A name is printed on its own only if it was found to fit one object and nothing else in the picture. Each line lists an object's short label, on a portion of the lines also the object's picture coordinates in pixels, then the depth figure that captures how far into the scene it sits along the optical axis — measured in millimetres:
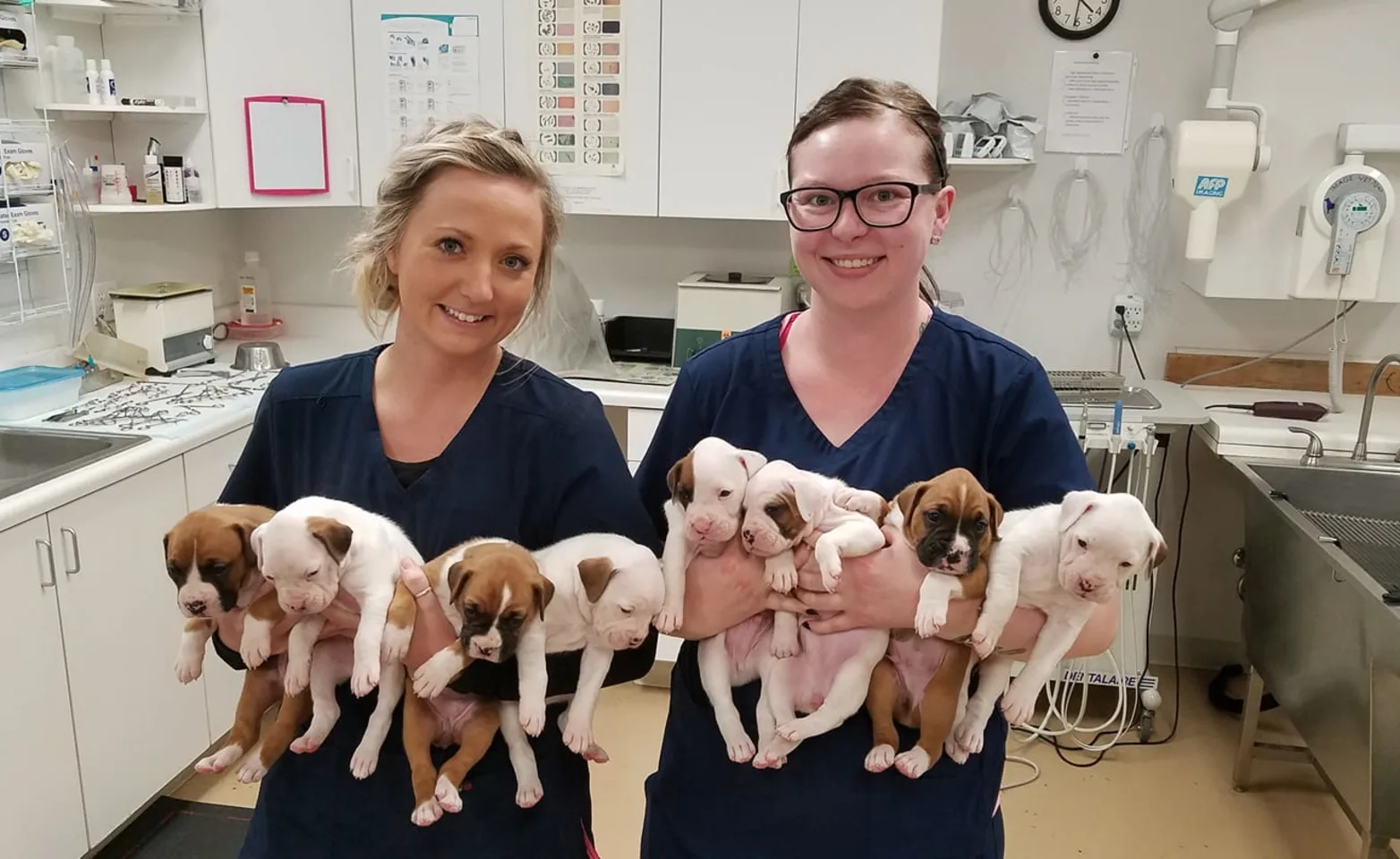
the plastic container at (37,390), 2461
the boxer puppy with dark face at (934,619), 1102
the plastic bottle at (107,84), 2818
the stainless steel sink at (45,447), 2385
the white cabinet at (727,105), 2891
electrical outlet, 3264
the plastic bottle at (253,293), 3635
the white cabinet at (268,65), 3018
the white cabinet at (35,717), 2023
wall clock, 3111
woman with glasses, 1180
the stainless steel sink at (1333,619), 2006
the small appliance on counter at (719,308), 3080
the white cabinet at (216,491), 2529
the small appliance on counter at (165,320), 2945
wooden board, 3146
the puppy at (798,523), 1144
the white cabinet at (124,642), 2199
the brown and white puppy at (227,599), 1116
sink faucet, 2467
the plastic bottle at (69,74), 2748
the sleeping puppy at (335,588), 1087
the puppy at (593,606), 1151
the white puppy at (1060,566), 1072
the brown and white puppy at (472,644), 1100
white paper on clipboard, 3061
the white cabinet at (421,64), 3041
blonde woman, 1179
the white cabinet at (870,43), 2807
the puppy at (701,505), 1157
